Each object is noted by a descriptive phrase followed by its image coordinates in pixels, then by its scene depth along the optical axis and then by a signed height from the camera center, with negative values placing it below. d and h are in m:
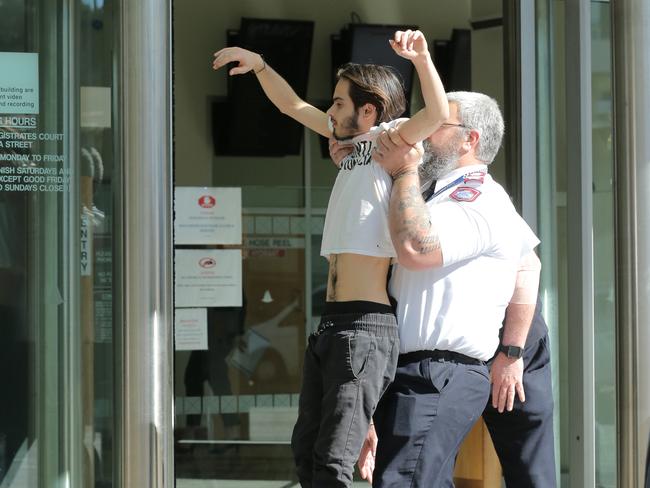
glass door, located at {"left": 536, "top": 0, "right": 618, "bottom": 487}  7.94 +0.18
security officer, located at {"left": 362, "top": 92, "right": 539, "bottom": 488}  5.41 -0.04
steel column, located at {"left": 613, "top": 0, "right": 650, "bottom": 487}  6.70 +0.18
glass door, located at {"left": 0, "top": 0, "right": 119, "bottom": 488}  7.21 +0.16
